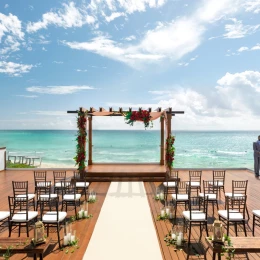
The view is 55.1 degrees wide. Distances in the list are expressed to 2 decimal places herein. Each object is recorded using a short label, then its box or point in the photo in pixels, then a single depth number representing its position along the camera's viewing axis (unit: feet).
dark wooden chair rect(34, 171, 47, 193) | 26.66
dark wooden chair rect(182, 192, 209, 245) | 18.11
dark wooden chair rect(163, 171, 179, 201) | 28.89
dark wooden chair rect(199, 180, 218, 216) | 23.71
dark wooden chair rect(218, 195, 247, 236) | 18.10
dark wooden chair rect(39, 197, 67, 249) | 17.92
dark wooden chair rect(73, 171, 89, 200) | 29.22
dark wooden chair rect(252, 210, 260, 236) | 19.14
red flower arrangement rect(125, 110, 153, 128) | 39.96
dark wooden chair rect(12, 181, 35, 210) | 24.46
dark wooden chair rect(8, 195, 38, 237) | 18.37
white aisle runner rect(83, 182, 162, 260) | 16.37
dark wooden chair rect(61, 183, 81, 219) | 23.58
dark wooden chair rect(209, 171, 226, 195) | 28.82
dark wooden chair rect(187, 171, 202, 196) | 29.09
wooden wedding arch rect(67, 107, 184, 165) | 40.29
